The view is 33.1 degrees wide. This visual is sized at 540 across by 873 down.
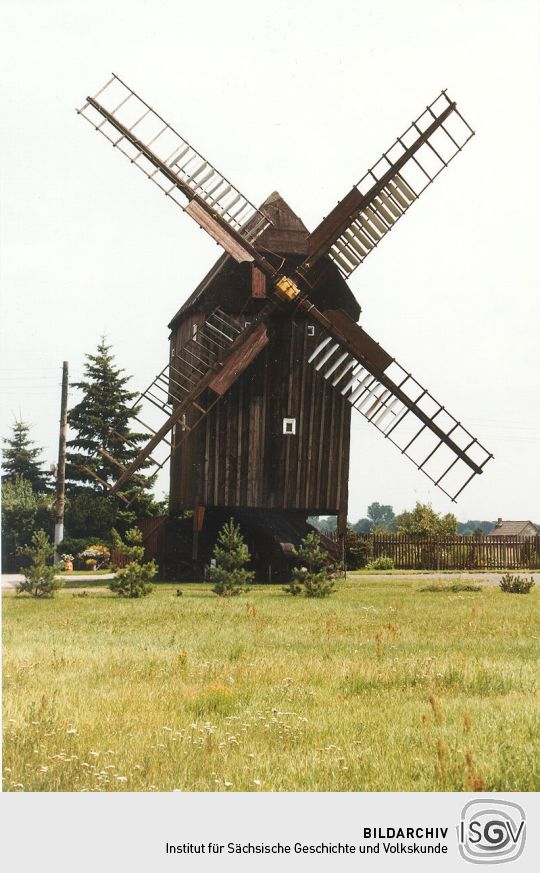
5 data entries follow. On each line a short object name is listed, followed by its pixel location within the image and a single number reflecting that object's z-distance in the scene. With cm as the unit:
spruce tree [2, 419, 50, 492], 1325
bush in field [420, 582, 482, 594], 1875
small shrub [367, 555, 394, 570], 2402
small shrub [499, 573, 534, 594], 1877
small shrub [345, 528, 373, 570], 2300
